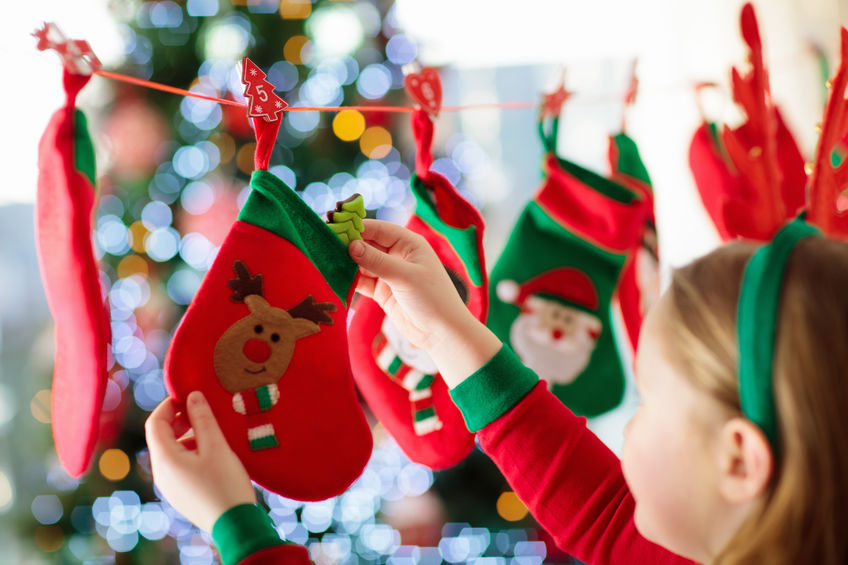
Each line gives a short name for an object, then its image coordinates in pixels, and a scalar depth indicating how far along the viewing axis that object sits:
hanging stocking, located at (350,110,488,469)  0.98
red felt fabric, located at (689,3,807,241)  1.18
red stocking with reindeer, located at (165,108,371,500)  0.70
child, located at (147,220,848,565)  0.53
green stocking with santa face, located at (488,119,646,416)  1.20
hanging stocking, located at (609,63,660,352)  1.35
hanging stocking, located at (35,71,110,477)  0.67
